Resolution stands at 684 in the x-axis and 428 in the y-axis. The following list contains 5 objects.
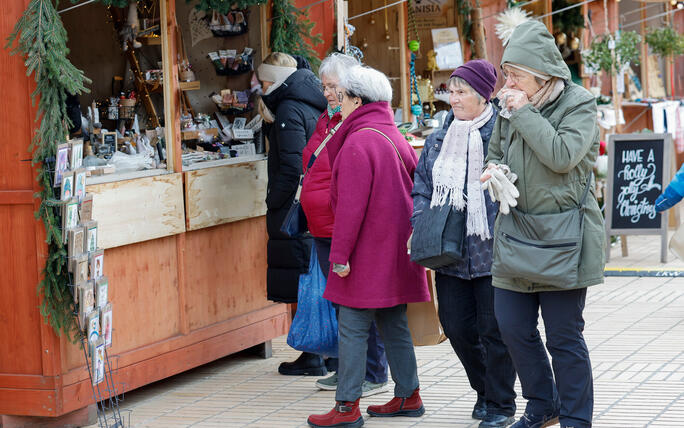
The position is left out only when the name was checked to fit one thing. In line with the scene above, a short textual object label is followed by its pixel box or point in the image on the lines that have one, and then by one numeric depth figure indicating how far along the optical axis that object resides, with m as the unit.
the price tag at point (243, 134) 7.13
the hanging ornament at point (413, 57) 9.63
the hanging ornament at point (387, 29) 9.93
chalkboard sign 9.90
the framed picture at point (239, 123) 7.20
